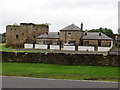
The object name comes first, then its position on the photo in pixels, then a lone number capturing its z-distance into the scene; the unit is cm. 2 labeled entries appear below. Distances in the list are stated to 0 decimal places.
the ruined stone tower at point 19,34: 5200
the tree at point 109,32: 8107
